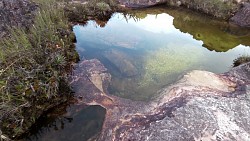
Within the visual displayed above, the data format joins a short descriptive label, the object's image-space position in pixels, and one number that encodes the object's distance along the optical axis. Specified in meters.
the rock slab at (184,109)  2.45
